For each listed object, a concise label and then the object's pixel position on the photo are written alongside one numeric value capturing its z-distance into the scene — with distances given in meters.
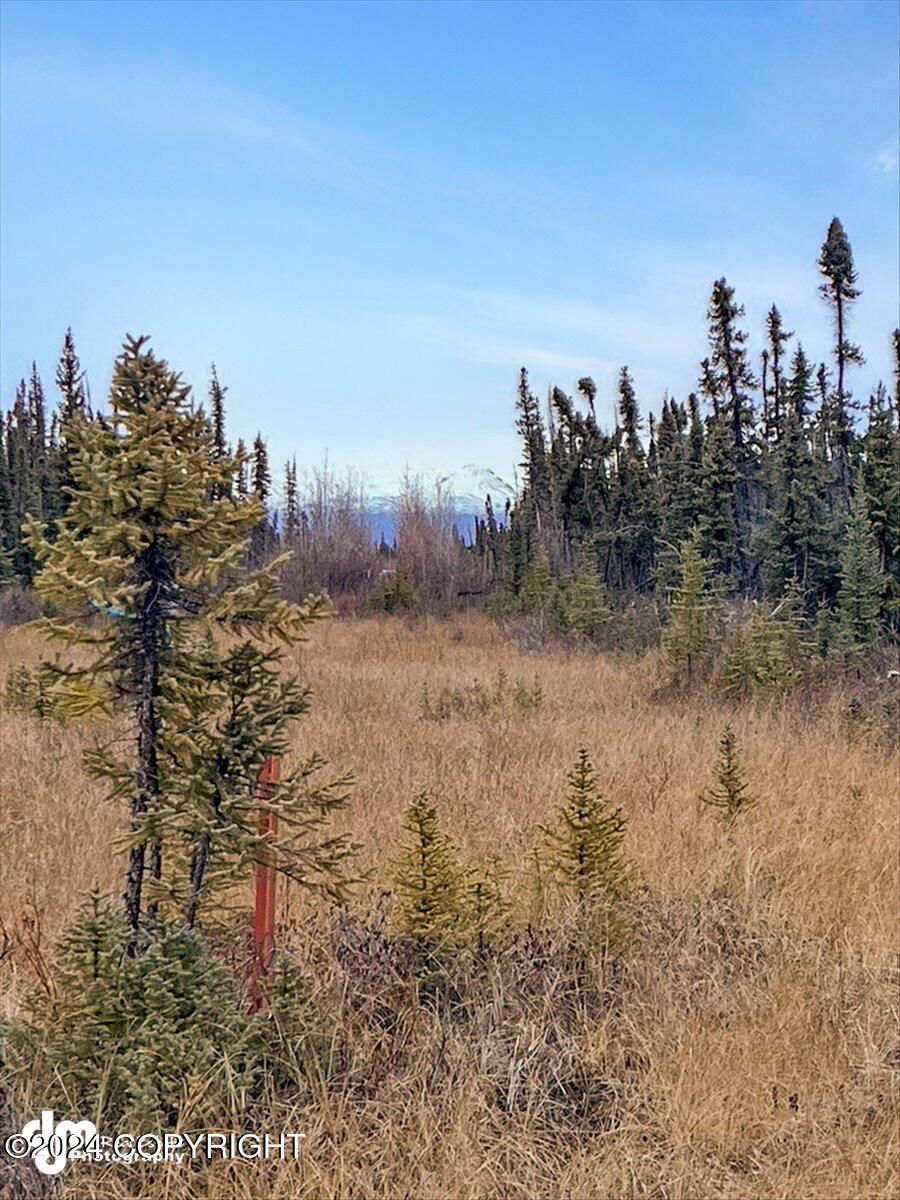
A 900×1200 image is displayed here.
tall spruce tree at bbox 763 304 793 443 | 32.38
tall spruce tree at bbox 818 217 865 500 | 24.77
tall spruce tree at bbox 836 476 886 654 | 16.50
